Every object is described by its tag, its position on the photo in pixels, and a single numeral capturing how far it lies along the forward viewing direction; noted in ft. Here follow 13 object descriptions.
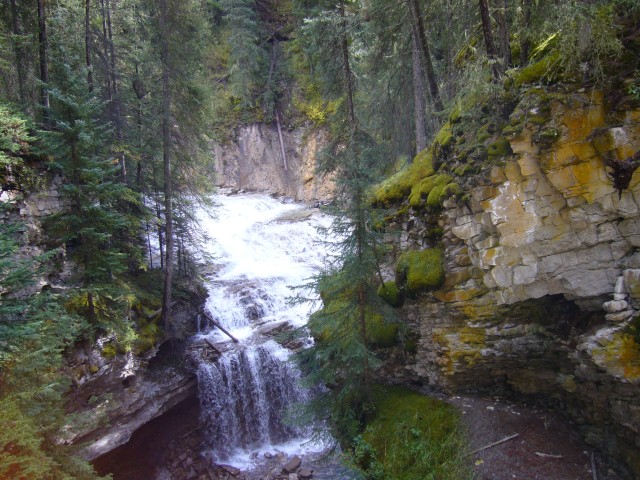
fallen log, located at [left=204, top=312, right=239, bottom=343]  45.68
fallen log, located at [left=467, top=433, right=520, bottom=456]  23.90
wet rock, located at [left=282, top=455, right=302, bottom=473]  34.32
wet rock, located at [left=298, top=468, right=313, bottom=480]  33.50
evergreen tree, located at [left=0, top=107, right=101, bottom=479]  16.94
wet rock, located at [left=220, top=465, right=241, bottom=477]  35.27
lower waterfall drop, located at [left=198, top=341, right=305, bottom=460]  39.93
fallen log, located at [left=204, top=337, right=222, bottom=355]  42.93
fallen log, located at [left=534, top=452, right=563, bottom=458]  22.56
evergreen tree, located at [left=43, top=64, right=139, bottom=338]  29.45
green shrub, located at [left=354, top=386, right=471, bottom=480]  24.13
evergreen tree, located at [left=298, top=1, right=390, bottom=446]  27.35
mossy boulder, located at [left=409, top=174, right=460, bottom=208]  28.07
